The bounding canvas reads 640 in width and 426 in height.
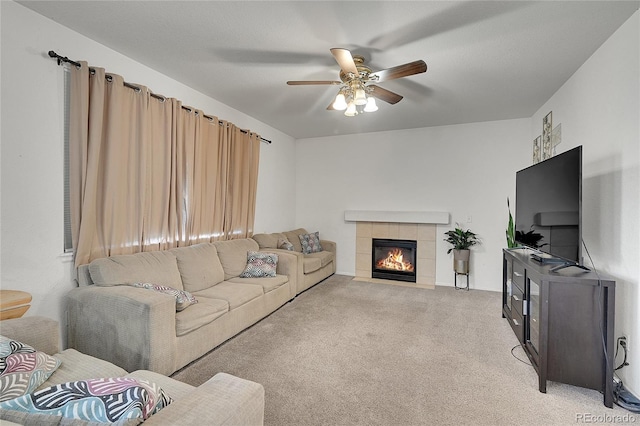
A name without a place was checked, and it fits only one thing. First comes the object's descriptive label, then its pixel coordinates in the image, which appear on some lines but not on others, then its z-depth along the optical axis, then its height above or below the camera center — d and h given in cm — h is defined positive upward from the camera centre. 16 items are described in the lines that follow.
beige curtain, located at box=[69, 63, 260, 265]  259 +37
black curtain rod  242 +113
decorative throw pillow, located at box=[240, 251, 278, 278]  389 -67
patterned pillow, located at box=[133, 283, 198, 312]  256 -69
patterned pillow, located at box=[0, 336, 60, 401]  124 -70
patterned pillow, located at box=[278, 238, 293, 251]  494 -52
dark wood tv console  214 -77
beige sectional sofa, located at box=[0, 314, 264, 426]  100 -68
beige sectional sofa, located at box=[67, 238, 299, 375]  224 -83
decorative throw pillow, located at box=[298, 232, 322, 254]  553 -55
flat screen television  236 +8
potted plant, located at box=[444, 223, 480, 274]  495 -47
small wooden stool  193 -60
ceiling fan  242 +112
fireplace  554 -81
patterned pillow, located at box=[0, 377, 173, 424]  91 -58
